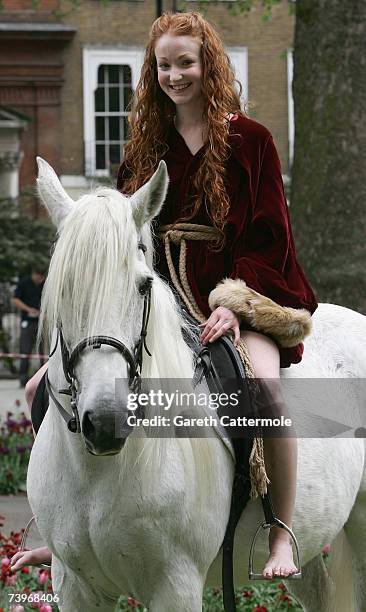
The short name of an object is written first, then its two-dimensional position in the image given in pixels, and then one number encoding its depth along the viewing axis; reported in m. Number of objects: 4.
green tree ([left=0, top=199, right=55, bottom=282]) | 21.84
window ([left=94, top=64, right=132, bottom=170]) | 30.22
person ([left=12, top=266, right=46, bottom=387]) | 18.59
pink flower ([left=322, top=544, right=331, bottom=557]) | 5.92
